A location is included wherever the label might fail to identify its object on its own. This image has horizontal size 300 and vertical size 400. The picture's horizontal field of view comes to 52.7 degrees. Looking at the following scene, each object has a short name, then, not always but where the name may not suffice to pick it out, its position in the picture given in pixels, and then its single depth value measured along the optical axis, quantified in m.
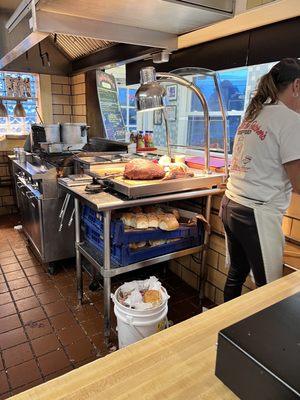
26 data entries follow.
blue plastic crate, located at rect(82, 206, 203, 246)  1.88
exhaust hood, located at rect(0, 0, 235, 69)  1.63
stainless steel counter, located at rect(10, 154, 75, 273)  2.72
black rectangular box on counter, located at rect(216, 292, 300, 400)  0.57
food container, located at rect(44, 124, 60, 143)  3.21
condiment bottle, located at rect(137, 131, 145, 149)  3.23
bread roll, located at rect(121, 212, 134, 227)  1.95
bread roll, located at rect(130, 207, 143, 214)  2.08
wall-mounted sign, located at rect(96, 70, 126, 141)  3.89
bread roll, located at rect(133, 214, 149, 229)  1.94
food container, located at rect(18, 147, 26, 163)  3.37
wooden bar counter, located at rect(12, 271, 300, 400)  0.66
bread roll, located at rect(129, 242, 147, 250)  1.98
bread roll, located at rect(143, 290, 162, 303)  1.75
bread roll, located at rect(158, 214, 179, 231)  2.00
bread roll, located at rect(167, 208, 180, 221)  2.21
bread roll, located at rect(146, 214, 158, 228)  1.99
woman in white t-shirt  1.38
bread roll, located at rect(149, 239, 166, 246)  2.06
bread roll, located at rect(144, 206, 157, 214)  2.18
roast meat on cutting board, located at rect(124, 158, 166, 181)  2.00
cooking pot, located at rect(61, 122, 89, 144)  3.21
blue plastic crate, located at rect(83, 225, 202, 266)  1.93
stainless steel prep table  1.80
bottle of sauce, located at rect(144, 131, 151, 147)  3.27
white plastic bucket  1.67
